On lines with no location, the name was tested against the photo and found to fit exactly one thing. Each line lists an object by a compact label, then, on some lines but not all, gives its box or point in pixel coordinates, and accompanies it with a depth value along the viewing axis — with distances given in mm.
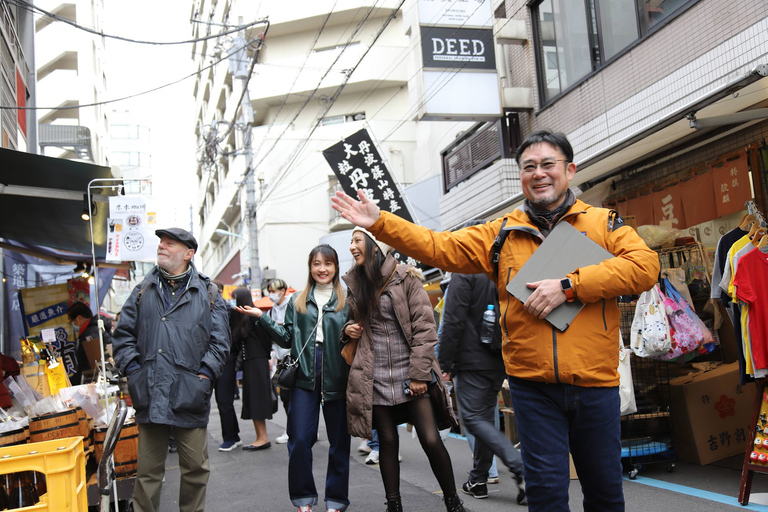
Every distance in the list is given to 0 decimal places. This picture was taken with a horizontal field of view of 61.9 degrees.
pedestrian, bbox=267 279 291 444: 8805
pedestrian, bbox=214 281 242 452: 8312
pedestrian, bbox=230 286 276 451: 8242
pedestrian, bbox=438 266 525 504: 5223
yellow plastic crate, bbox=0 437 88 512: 3311
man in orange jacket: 2666
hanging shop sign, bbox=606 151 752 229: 6320
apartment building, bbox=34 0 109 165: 30875
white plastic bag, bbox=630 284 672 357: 5527
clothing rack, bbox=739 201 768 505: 4586
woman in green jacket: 4738
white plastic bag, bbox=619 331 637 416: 5414
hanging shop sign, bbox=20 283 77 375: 11898
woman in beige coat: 4418
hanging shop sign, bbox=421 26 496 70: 10570
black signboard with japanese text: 12422
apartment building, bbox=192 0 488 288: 30891
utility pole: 23578
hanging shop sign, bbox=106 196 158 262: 7625
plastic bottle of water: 5180
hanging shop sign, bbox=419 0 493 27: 10648
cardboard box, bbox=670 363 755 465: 5902
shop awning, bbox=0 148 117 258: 6758
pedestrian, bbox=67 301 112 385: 10375
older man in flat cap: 4312
